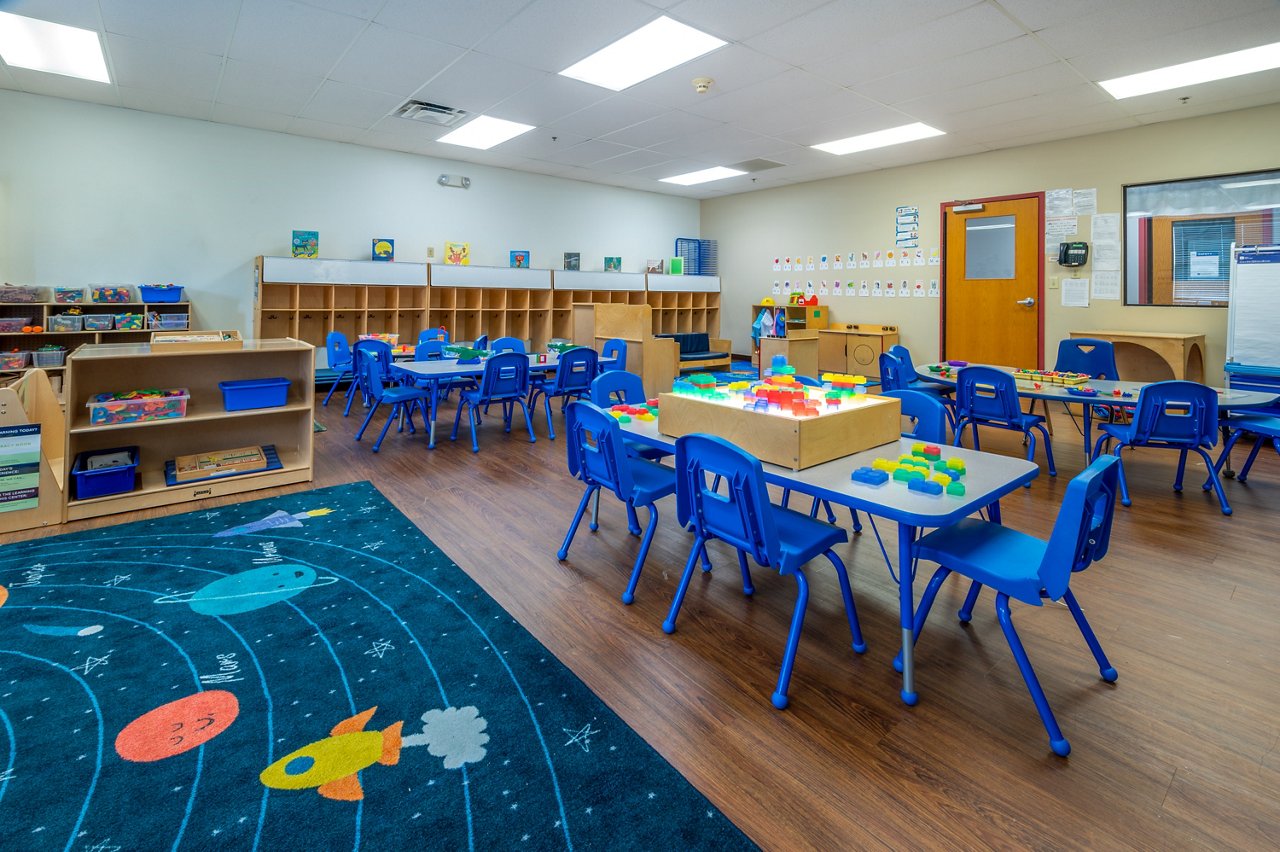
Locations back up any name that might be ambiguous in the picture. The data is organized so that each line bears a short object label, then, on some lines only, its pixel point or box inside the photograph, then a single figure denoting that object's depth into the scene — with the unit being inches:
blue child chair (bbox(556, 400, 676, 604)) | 101.2
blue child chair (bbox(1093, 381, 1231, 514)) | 141.6
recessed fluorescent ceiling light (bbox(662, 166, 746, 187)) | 346.3
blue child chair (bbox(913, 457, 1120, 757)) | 65.8
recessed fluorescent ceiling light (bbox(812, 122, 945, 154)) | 260.2
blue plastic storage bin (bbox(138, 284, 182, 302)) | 248.2
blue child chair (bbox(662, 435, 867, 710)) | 76.1
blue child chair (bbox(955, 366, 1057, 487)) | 166.1
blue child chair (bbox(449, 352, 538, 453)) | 202.4
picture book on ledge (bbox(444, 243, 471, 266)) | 325.4
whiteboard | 205.5
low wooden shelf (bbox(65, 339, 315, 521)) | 141.3
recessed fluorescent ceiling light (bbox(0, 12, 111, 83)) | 175.8
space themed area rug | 58.6
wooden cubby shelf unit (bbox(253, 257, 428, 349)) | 272.4
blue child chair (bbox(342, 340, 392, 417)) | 225.3
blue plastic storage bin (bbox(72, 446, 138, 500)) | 138.9
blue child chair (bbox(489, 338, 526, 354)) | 263.4
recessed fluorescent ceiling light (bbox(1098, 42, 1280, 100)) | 183.9
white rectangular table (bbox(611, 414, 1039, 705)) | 70.3
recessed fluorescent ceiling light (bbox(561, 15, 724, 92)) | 171.3
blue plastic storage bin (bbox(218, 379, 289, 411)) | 154.9
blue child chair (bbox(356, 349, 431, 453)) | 199.8
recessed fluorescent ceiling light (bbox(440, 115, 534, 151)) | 262.2
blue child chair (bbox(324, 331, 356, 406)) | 283.6
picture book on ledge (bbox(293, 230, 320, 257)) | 278.4
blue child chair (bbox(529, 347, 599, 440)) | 222.7
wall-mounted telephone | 266.4
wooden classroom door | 283.4
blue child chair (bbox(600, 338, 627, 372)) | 256.8
